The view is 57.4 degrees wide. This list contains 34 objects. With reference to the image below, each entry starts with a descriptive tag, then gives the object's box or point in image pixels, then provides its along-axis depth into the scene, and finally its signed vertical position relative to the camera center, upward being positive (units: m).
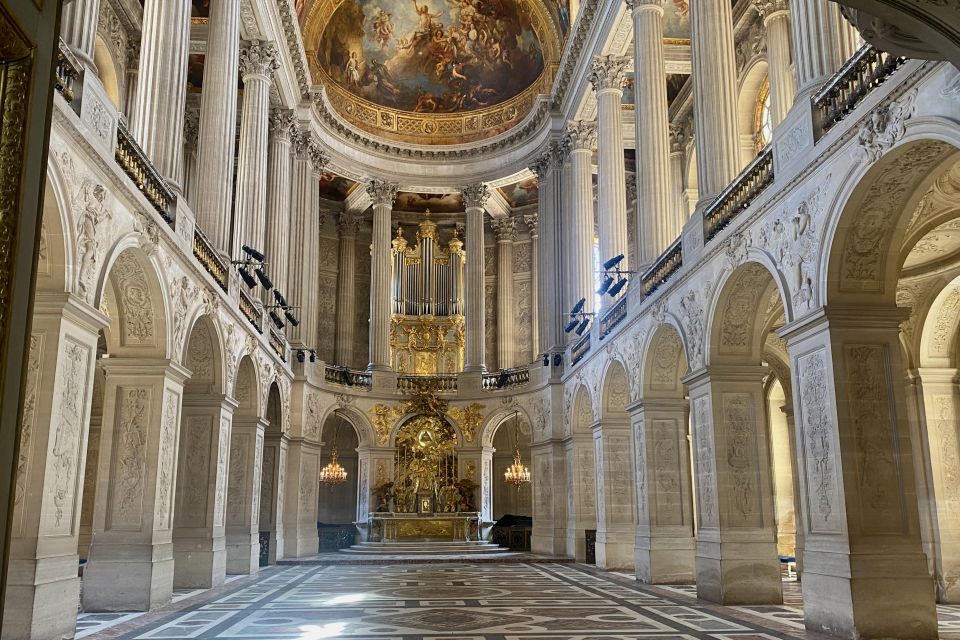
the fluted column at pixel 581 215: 27.39 +9.11
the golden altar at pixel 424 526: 29.94 -0.74
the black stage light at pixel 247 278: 20.45 +5.23
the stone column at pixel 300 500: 26.67 +0.14
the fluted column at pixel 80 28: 10.62 +5.77
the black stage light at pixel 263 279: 20.88 +5.31
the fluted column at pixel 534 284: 36.59 +9.07
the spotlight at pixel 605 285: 22.22 +5.49
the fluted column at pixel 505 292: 36.47 +8.78
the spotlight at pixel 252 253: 19.44 +5.50
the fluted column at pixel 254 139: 23.23 +9.68
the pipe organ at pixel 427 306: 35.22 +7.87
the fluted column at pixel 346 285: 36.47 +9.06
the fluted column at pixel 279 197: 26.22 +9.31
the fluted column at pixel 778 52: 19.56 +10.20
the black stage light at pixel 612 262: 21.42 +5.80
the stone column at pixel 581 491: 25.48 +0.37
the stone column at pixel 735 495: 13.95 +0.14
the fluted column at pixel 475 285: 33.19 +8.18
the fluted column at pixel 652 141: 19.86 +8.20
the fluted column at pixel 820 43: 11.73 +6.11
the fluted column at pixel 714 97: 15.77 +7.34
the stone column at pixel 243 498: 20.77 +0.16
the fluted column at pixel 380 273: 32.56 +8.59
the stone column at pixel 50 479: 9.41 +0.29
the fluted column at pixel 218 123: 18.92 +8.32
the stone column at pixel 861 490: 9.95 +0.15
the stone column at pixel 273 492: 24.72 +0.36
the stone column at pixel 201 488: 17.14 +0.33
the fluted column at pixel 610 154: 24.33 +9.70
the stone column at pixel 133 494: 13.29 +0.17
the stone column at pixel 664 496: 17.75 +0.15
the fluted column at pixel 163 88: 15.08 +7.23
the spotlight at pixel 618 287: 21.62 +5.27
